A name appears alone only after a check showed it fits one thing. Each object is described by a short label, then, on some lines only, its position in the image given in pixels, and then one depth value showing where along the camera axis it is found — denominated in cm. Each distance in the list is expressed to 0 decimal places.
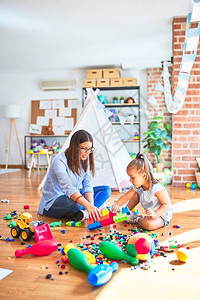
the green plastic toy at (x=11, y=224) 191
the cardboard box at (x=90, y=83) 552
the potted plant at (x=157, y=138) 498
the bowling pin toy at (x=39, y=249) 139
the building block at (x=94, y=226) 171
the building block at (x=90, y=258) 129
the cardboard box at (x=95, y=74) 547
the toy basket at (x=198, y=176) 333
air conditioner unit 598
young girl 175
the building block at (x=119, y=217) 157
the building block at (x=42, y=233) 156
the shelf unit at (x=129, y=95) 558
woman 194
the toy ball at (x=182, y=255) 131
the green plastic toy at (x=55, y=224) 192
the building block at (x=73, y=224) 192
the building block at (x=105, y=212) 172
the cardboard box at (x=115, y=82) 545
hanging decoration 205
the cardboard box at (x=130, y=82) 544
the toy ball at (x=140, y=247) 131
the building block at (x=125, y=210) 169
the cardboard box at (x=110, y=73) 545
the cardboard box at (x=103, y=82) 547
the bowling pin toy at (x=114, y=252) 130
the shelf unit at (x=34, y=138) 602
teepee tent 316
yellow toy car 160
